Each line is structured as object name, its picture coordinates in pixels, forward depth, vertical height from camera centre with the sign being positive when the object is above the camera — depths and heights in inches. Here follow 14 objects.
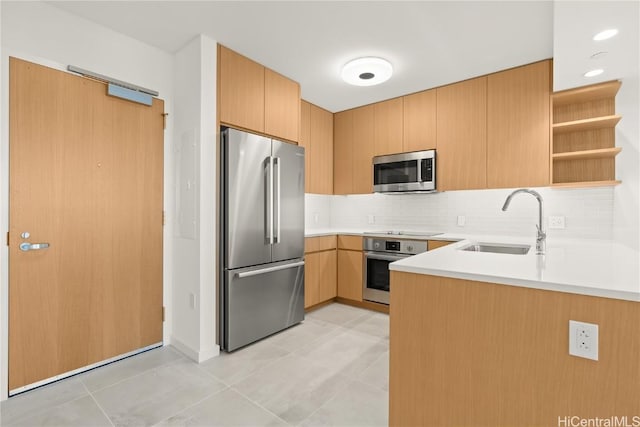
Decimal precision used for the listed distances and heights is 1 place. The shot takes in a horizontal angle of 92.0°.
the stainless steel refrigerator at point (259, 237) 100.3 -9.2
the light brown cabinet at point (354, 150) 160.6 +32.9
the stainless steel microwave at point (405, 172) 138.2 +18.4
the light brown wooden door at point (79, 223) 78.6 -3.3
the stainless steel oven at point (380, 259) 135.3 -22.1
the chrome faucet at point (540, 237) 70.7 -6.0
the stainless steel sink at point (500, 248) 94.5 -11.3
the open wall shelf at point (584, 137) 103.6 +27.3
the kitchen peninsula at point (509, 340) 38.6 -18.9
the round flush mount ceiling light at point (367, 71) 110.7 +51.5
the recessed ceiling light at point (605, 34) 62.6 +36.9
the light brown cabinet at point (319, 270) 139.7 -27.9
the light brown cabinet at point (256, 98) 103.0 +42.0
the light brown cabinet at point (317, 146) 156.6 +34.3
